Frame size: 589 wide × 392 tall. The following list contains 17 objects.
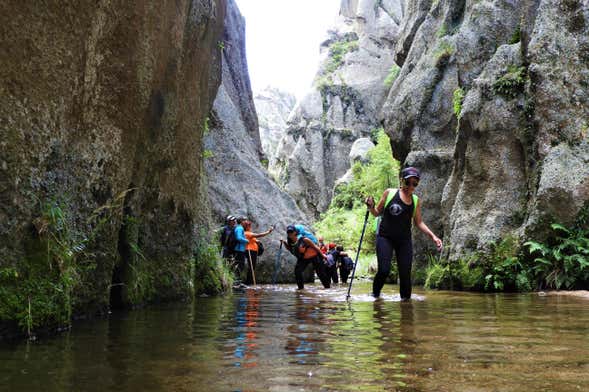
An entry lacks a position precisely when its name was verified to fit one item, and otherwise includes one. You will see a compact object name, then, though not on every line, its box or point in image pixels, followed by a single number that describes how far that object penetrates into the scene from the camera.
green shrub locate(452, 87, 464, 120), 16.22
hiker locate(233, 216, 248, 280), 14.38
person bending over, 14.20
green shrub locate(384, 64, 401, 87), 38.46
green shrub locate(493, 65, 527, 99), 12.68
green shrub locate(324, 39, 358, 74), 56.66
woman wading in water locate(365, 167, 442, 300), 8.41
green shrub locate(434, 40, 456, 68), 19.00
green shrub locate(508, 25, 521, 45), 15.02
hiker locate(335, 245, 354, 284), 22.12
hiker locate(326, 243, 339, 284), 19.58
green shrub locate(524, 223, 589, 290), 10.12
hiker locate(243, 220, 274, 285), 15.59
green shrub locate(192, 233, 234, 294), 10.38
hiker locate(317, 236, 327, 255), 20.94
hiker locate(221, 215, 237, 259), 14.55
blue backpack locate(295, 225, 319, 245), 14.30
